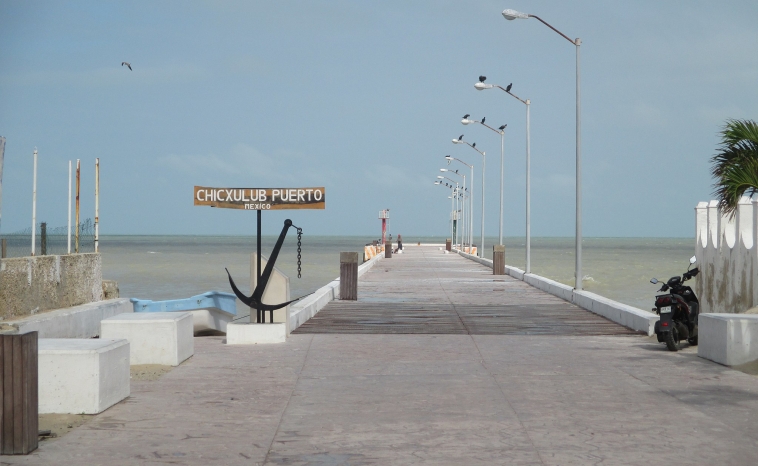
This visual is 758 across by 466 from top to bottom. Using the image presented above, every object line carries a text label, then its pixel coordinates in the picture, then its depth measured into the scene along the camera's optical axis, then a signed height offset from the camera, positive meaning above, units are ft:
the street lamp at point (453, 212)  378.32 +10.57
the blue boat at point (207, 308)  76.23 -5.73
